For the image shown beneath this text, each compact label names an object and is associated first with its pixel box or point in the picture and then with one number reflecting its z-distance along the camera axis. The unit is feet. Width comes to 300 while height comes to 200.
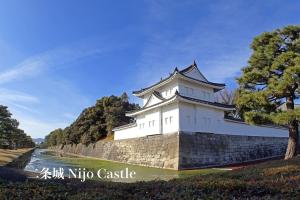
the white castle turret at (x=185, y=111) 50.93
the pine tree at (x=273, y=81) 34.21
